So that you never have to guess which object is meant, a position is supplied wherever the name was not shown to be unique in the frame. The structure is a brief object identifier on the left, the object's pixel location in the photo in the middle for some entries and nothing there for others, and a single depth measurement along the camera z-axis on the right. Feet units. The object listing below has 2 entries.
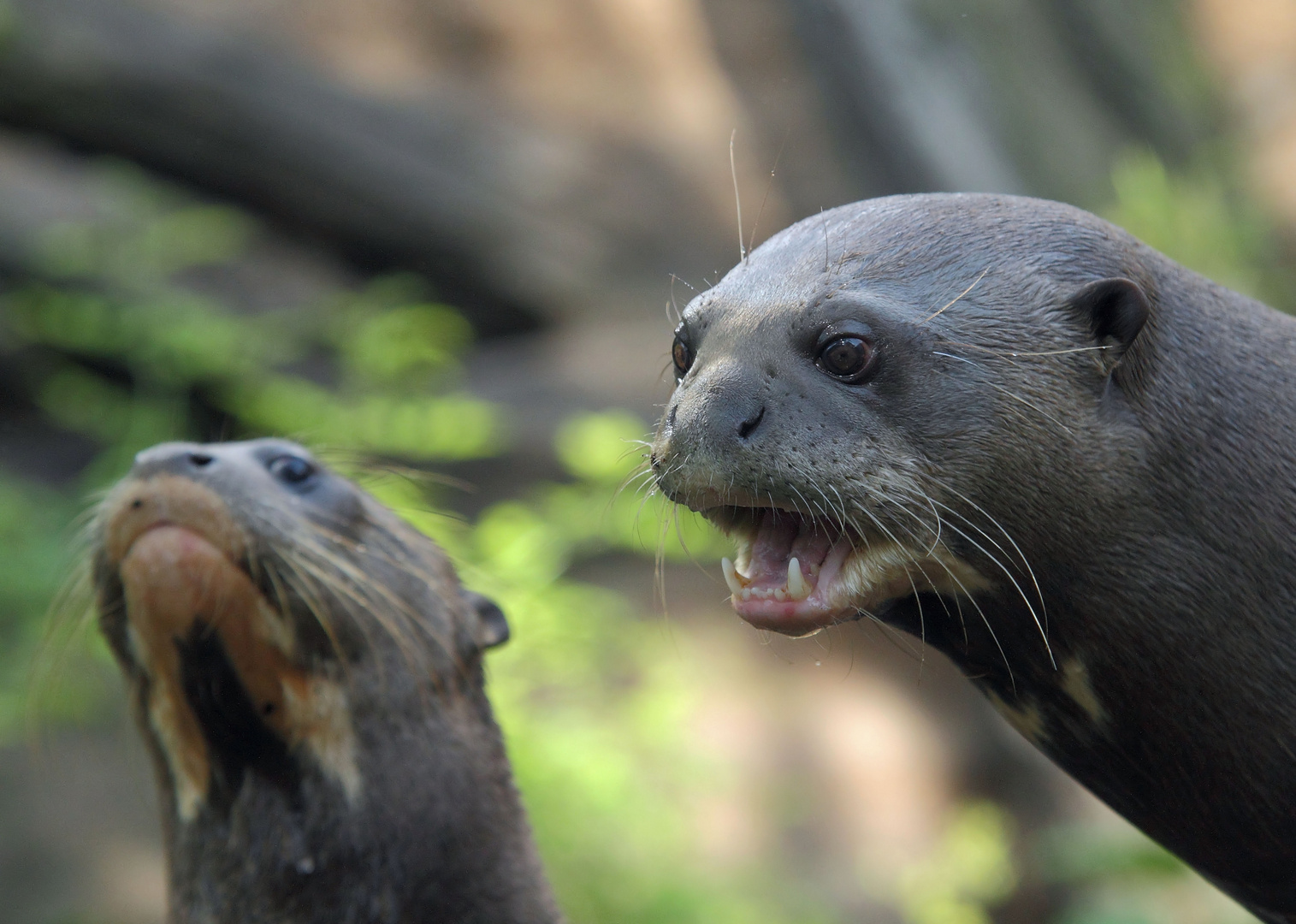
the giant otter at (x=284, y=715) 13.35
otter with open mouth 12.85
